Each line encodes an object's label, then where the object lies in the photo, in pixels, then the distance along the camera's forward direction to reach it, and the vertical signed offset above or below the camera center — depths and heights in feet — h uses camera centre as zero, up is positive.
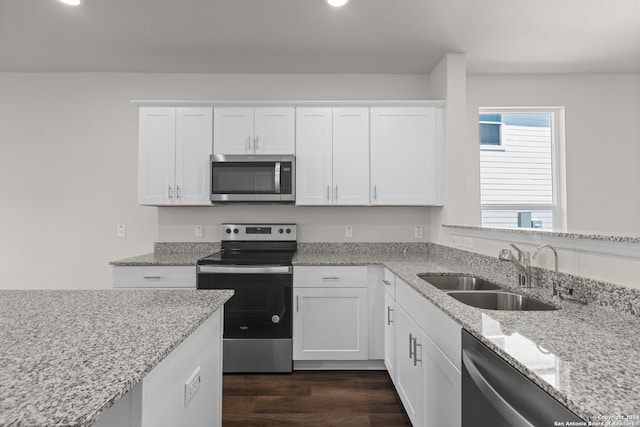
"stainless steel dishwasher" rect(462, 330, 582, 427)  2.33 -1.46
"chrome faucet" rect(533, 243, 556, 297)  4.65 -0.84
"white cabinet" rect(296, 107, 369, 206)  9.25 +1.85
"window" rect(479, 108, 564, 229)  10.59 +1.75
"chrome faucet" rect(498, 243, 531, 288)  5.18 -0.75
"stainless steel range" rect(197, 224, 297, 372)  8.13 -2.27
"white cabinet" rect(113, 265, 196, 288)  8.15 -1.44
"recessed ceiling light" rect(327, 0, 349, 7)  6.82 +4.59
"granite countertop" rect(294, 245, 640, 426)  2.02 -1.08
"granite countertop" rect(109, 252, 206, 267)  8.13 -1.05
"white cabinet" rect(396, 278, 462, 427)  4.03 -2.13
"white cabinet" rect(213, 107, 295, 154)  9.21 +2.54
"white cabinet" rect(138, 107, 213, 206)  9.14 +1.85
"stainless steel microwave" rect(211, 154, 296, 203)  9.03 +1.16
